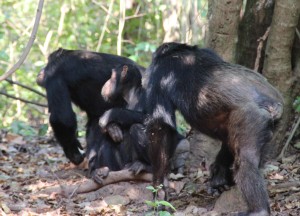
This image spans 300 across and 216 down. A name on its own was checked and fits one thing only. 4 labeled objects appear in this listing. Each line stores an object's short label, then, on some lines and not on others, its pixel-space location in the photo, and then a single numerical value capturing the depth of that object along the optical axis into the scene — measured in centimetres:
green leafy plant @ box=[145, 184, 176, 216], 758
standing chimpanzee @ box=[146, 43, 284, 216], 794
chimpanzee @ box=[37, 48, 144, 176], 1225
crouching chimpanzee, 1098
